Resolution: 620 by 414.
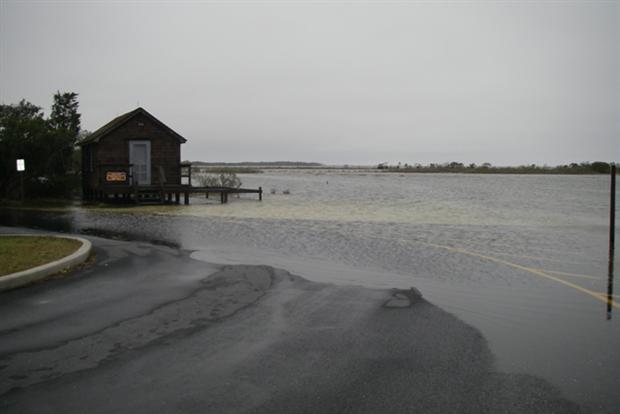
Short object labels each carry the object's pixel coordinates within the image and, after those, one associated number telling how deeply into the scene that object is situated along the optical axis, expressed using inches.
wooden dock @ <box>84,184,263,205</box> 1224.8
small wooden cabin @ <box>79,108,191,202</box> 1230.9
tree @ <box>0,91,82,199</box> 1226.0
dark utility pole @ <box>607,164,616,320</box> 332.8
